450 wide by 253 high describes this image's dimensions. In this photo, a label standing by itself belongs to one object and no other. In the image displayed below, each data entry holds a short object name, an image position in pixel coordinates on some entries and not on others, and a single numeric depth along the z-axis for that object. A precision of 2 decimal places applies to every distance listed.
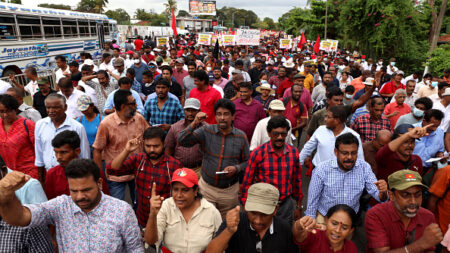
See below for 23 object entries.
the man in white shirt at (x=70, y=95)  4.96
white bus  10.87
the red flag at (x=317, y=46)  15.15
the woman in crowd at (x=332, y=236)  2.16
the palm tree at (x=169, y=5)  91.69
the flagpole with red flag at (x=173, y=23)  15.52
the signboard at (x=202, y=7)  67.44
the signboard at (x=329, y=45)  15.38
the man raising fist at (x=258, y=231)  2.12
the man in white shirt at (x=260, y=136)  3.95
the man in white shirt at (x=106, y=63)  9.23
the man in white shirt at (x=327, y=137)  3.61
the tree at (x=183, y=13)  128.73
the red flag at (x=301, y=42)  17.19
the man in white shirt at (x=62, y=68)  7.84
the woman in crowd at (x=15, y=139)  3.37
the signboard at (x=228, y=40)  13.73
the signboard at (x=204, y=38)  14.12
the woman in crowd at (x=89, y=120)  4.08
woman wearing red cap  2.36
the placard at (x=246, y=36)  13.12
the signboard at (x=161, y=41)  15.85
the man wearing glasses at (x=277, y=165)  3.07
